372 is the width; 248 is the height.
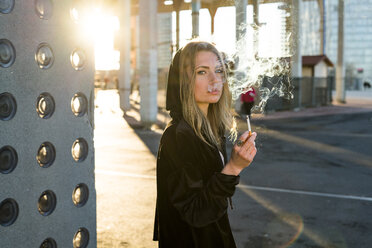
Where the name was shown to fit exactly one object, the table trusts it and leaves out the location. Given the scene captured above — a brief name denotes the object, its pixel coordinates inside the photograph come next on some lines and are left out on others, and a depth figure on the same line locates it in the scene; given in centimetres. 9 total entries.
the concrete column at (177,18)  2458
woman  208
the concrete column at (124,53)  2756
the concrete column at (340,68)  3735
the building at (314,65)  3403
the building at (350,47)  5966
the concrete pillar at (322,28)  4078
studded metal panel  236
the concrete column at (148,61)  1739
